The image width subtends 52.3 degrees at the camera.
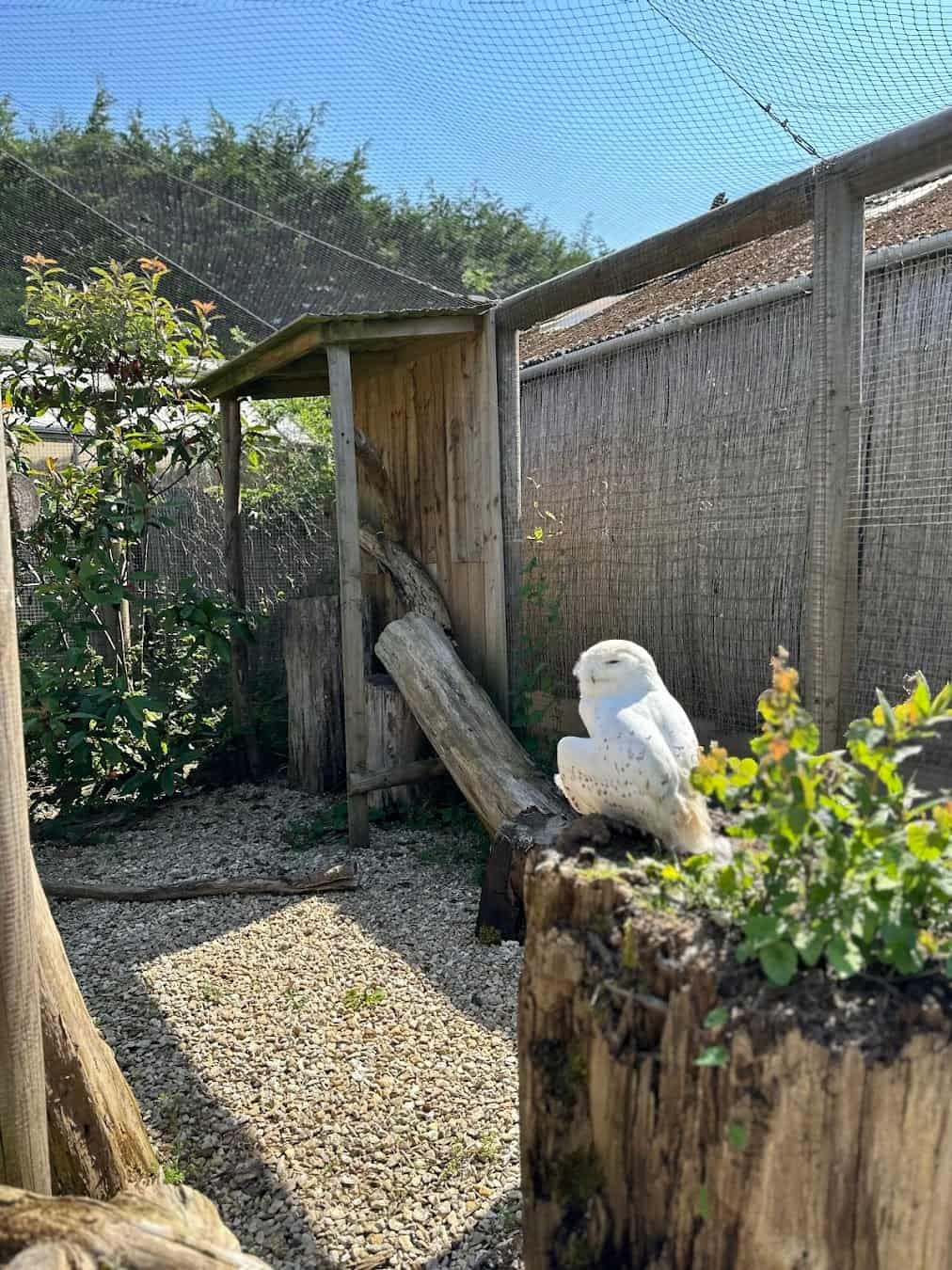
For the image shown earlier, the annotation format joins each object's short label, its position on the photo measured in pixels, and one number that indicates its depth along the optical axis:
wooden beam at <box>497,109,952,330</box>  2.50
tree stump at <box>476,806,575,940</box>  3.34
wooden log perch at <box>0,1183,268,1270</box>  1.38
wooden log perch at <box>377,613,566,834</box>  4.04
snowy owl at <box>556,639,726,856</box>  1.78
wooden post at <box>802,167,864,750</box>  2.73
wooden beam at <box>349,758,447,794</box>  4.52
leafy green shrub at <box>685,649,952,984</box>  1.30
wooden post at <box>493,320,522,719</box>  4.40
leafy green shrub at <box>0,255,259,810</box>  4.81
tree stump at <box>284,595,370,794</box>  5.47
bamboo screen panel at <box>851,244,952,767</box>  3.33
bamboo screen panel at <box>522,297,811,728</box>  3.87
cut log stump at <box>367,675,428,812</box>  4.78
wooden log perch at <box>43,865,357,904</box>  4.00
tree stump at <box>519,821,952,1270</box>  1.24
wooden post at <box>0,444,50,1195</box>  1.78
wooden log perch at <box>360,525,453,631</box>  5.01
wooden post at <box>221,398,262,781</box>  5.78
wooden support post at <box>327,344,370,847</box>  4.45
